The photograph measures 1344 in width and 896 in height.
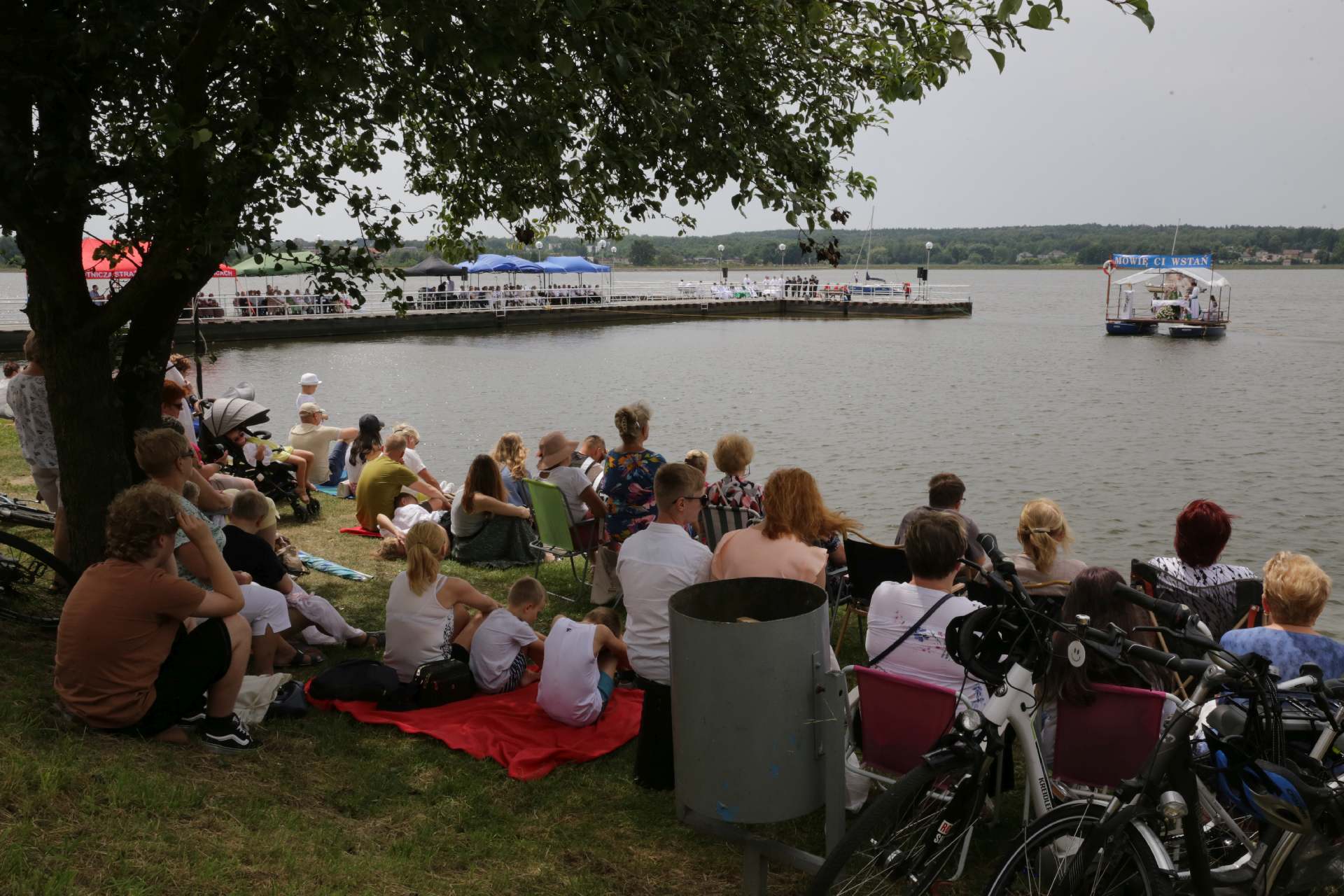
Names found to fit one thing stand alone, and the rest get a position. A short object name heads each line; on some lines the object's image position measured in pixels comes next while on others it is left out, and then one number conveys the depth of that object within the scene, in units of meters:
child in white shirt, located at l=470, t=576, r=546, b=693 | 5.87
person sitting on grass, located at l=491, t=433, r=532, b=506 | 9.27
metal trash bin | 3.41
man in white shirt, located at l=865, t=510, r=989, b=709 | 4.01
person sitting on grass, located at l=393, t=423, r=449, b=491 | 10.32
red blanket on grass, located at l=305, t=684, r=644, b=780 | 5.06
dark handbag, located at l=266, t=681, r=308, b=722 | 5.29
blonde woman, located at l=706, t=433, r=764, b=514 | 7.14
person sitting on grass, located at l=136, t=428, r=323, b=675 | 5.49
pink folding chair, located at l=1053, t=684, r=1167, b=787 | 3.61
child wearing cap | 13.49
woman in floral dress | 7.37
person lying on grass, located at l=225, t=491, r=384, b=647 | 6.25
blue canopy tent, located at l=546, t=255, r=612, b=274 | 56.11
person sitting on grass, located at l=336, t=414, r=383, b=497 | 10.74
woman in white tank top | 5.82
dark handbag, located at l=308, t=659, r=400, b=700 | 5.58
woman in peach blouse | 5.06
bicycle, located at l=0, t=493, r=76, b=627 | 5.98
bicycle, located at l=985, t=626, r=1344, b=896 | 2.84
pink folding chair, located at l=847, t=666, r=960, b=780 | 3.64
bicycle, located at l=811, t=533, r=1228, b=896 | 3.13
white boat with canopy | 47.00
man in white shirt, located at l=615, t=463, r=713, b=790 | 5.11
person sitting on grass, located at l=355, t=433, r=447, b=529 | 9.72
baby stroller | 10.57
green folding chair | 7.93
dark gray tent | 50.50
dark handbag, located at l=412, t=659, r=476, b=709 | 5.71
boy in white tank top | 5.36
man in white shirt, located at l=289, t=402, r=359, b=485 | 12.57
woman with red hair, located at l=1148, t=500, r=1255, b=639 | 5.11
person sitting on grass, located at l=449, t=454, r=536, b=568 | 8.55
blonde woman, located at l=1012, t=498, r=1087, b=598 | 5.60
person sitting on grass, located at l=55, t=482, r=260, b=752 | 4.28
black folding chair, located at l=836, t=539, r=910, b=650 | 6.13
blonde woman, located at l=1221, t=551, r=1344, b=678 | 4.03
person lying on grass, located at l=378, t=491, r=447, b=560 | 9.32
